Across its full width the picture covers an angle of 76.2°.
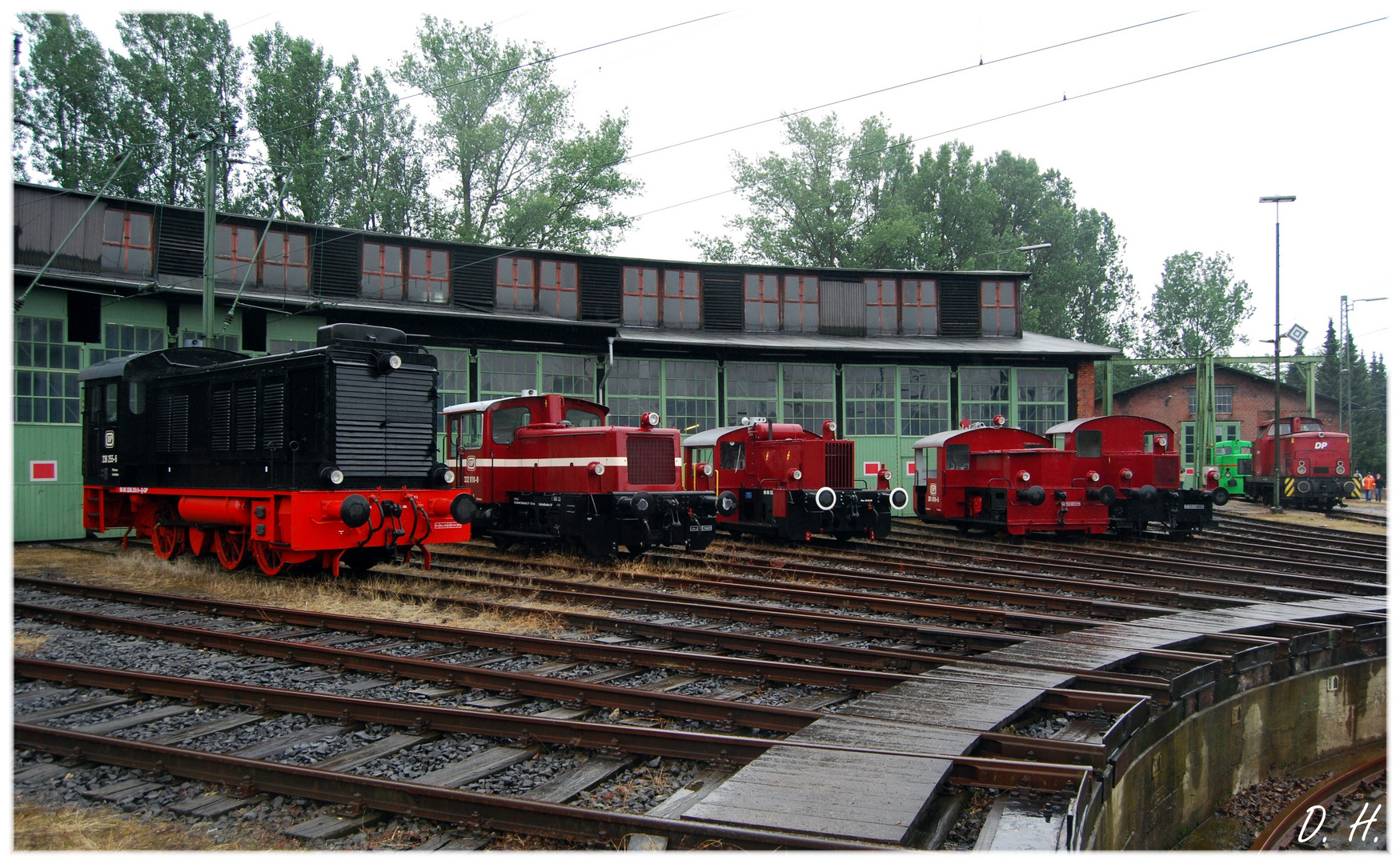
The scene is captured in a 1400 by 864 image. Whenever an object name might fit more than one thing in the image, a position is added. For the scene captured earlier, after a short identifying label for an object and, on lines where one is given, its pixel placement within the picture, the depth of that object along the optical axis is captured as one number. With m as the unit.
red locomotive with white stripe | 13.83
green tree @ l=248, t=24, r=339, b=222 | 37.25
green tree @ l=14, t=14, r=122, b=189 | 32.75
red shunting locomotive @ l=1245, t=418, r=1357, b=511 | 29.77
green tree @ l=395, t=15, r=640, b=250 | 38.22
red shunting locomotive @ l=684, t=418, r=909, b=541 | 16.94
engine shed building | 18.42
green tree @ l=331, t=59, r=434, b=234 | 38.44
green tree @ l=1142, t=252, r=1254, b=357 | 62.06
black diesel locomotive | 10.99
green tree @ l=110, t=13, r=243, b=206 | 34.94
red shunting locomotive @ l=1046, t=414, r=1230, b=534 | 19.19
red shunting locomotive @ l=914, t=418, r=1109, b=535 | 18.80
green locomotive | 34.22
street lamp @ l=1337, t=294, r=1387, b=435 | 45.08
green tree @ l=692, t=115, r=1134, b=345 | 47.06
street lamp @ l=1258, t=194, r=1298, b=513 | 27.38
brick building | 48.58
